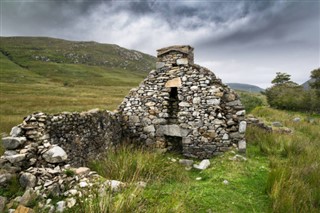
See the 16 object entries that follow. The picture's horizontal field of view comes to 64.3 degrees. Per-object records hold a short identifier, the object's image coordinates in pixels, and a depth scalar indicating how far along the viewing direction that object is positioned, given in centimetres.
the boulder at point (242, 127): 835
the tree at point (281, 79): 5249
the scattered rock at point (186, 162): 771
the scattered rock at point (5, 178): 445
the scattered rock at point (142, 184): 466
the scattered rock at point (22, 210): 346
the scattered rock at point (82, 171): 491
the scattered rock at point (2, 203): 374
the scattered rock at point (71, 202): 392
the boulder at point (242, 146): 812
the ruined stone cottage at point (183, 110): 855
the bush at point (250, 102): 2760
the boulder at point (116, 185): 445
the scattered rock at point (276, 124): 1552
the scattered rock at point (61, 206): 383
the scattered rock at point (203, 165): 730
